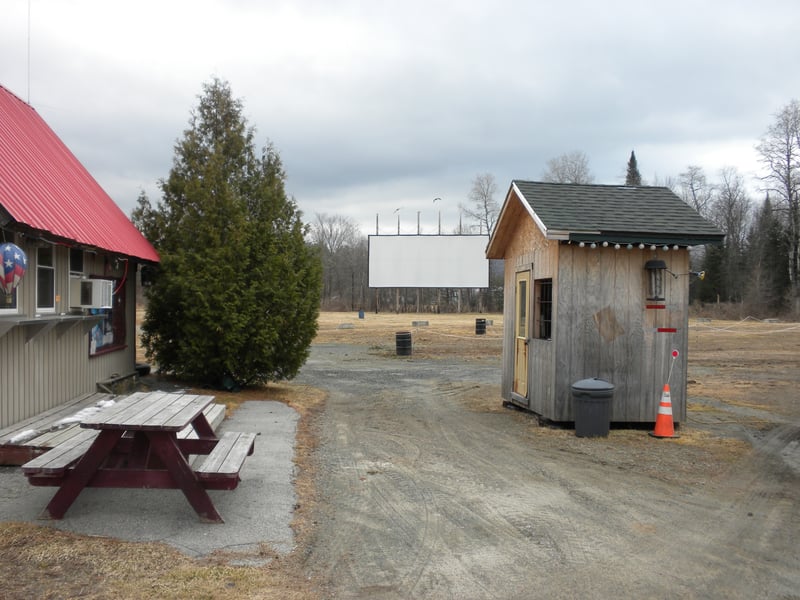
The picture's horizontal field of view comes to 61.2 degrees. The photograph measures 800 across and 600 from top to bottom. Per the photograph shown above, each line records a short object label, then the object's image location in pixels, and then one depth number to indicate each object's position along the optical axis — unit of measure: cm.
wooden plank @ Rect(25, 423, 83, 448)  671
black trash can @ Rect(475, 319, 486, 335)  3519
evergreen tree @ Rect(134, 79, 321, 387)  1233
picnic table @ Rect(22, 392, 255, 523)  511
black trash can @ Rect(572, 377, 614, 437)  957
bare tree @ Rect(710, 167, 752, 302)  6234
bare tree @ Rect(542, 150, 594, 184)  7112
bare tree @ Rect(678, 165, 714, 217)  7088
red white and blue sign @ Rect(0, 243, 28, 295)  627
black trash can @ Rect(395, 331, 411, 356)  2541
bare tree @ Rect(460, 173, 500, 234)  7775
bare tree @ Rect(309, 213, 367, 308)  7956
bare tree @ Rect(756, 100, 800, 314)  5128
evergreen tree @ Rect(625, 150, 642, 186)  7306
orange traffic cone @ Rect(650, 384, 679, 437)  978
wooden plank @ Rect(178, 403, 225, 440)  742
